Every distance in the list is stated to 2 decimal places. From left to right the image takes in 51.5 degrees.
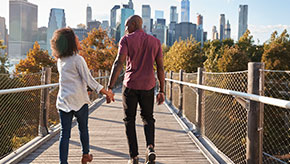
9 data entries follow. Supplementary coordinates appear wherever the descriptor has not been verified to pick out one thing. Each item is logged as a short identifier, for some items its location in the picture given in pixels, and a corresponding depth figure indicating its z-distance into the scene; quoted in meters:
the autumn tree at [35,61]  35.94
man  3.17
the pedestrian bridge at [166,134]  2.85
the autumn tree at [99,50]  31.67
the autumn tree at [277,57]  30.08
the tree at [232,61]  34.84
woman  2.81
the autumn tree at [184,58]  43.97
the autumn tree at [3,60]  33.97
